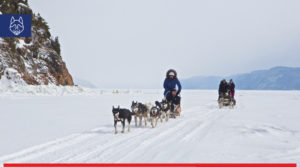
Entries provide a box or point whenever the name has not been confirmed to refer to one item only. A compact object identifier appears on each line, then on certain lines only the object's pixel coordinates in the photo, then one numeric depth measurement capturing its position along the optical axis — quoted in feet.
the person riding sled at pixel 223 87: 58.78
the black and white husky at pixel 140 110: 28.07
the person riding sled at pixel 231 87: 59.54
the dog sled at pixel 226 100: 56.39
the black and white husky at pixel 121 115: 23.98
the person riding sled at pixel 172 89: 38.50
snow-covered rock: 110.22
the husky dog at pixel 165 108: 32.48
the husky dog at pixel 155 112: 28.03
